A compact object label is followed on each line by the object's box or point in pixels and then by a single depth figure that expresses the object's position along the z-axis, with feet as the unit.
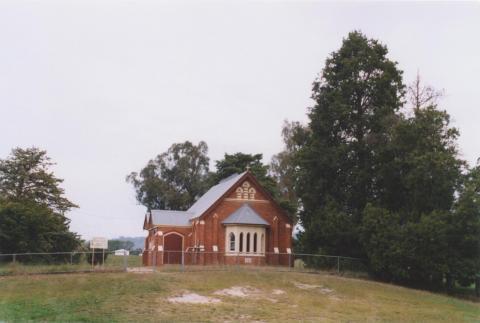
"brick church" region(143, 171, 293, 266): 157.99
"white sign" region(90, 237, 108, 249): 121.70
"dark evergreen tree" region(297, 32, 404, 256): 149.07
